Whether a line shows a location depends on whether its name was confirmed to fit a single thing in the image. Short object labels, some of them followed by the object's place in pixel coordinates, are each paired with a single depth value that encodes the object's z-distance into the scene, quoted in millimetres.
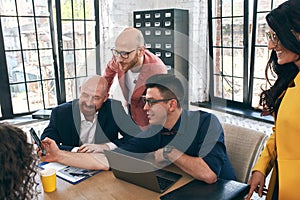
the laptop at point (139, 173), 1280
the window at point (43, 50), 3244
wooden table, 1304
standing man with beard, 2096
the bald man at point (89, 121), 2068
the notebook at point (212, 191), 1227
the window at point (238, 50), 3062
